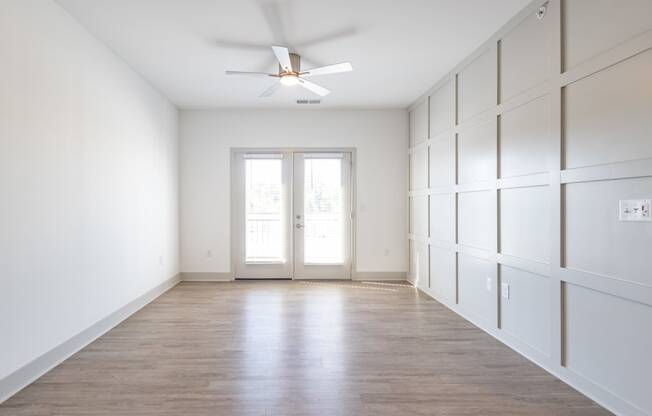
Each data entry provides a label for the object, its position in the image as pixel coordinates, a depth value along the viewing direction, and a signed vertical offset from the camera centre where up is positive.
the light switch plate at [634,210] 2.00 -0.03
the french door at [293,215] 6.28 -0.13
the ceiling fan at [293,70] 3.41 +1.33
